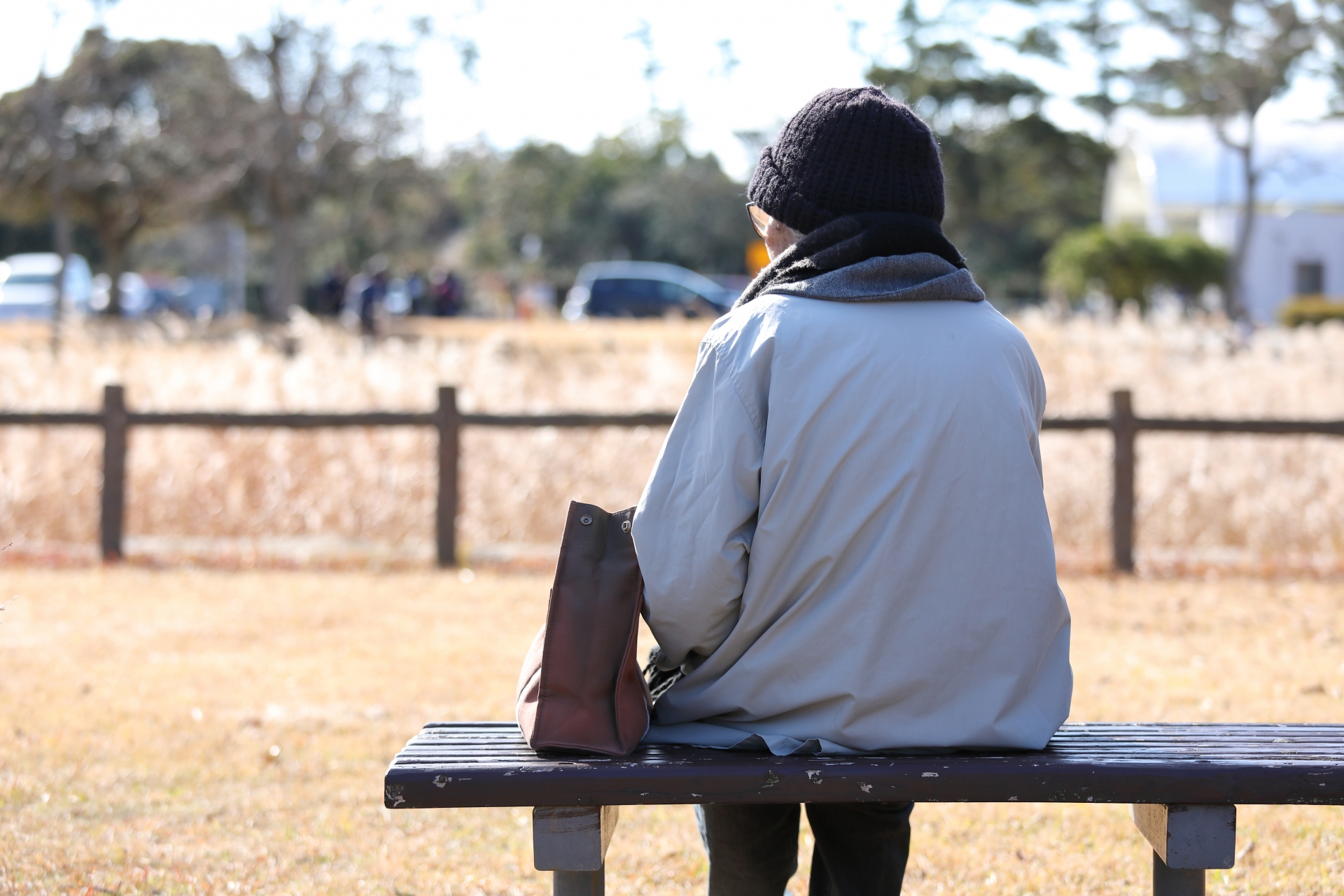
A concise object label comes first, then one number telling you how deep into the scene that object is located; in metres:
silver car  31.98
